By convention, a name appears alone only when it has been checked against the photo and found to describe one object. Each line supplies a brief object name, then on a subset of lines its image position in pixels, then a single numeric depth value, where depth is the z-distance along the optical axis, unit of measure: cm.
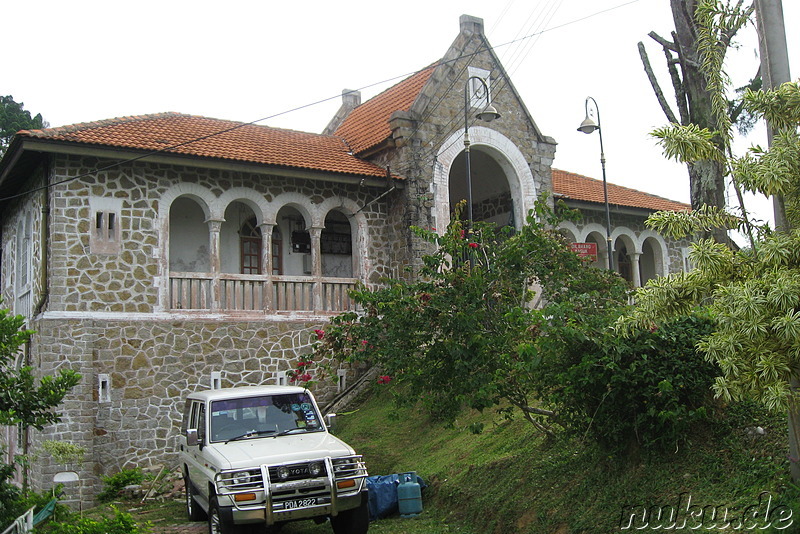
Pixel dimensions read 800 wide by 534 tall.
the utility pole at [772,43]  699
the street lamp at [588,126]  1689
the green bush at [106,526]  738
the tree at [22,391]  876
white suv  808
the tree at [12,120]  3150
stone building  1393
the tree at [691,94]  1027
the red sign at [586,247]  1441
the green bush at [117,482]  1282
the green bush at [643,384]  763
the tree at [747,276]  541
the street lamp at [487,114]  1488
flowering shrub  825
